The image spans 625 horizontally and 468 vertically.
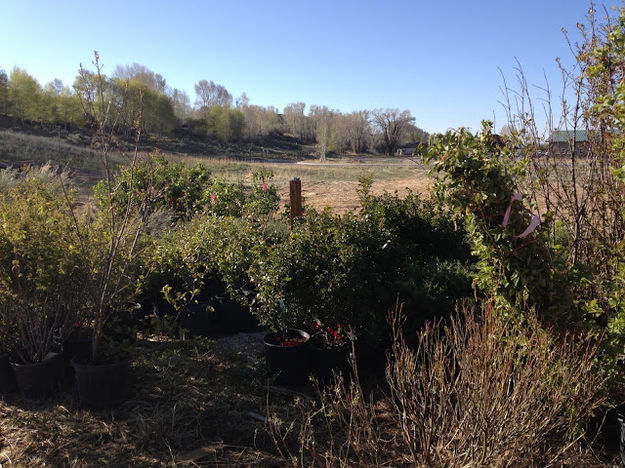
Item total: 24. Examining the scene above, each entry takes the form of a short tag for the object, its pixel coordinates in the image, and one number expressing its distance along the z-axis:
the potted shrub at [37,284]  3.11
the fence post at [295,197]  5.67
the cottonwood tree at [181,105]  82.16
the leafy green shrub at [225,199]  7.53
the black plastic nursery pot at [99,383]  3.04
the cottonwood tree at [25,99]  47.94
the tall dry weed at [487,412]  1.71
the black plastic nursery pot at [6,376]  3.31
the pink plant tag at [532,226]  2.31
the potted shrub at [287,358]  3.51
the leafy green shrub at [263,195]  7.25
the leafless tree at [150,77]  77.53
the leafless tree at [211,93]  95.14
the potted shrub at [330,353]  3.50
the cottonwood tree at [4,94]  46.84
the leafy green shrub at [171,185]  7.93
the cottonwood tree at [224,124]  70.50
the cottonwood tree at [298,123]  93.50
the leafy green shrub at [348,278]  3.49
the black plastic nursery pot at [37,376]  3.21
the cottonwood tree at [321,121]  75.75
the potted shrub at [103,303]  2.95
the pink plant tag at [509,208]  2.33
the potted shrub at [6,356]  3.31
